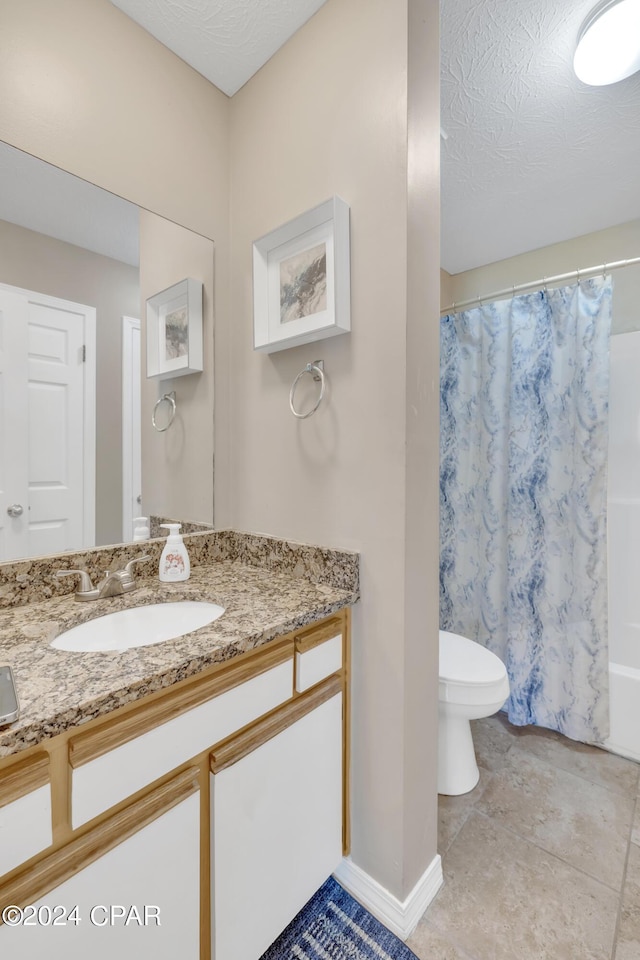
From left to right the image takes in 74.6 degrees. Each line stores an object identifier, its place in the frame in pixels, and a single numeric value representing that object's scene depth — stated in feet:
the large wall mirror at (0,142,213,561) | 3.59
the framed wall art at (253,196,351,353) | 3.74
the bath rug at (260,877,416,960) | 3.45
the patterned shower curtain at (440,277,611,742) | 6.17
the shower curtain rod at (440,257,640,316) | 6.08
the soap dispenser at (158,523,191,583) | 4.16
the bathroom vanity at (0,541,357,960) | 2.02
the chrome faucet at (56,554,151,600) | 3.66
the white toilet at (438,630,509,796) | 5.00
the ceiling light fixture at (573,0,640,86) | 3.85
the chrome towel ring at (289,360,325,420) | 4.02
